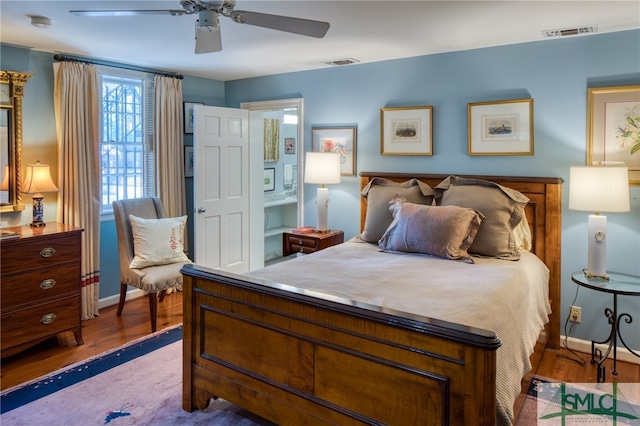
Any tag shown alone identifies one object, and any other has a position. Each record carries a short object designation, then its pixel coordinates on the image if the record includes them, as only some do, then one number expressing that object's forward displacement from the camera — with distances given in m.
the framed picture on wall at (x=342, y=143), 4.41
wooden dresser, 3.06
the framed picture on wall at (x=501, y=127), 3.48
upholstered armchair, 3.64
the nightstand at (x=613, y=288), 2.79
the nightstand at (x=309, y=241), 4.11
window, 4.33
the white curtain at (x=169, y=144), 4.57
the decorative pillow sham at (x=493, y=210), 3.08
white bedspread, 1.98
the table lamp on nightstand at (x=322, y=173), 4.22
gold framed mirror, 3.52
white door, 4.54
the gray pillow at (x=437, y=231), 3.02
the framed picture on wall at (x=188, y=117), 4.91
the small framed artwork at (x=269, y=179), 6.23
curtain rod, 3.84
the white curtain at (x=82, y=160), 3.86
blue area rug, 2.41
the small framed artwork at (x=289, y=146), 6.60
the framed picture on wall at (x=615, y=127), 3.07
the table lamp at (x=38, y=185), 3.46
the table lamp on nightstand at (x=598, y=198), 2.85
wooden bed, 1.56
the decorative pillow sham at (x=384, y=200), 3.56
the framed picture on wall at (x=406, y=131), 3.95
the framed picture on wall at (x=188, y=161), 4.96
